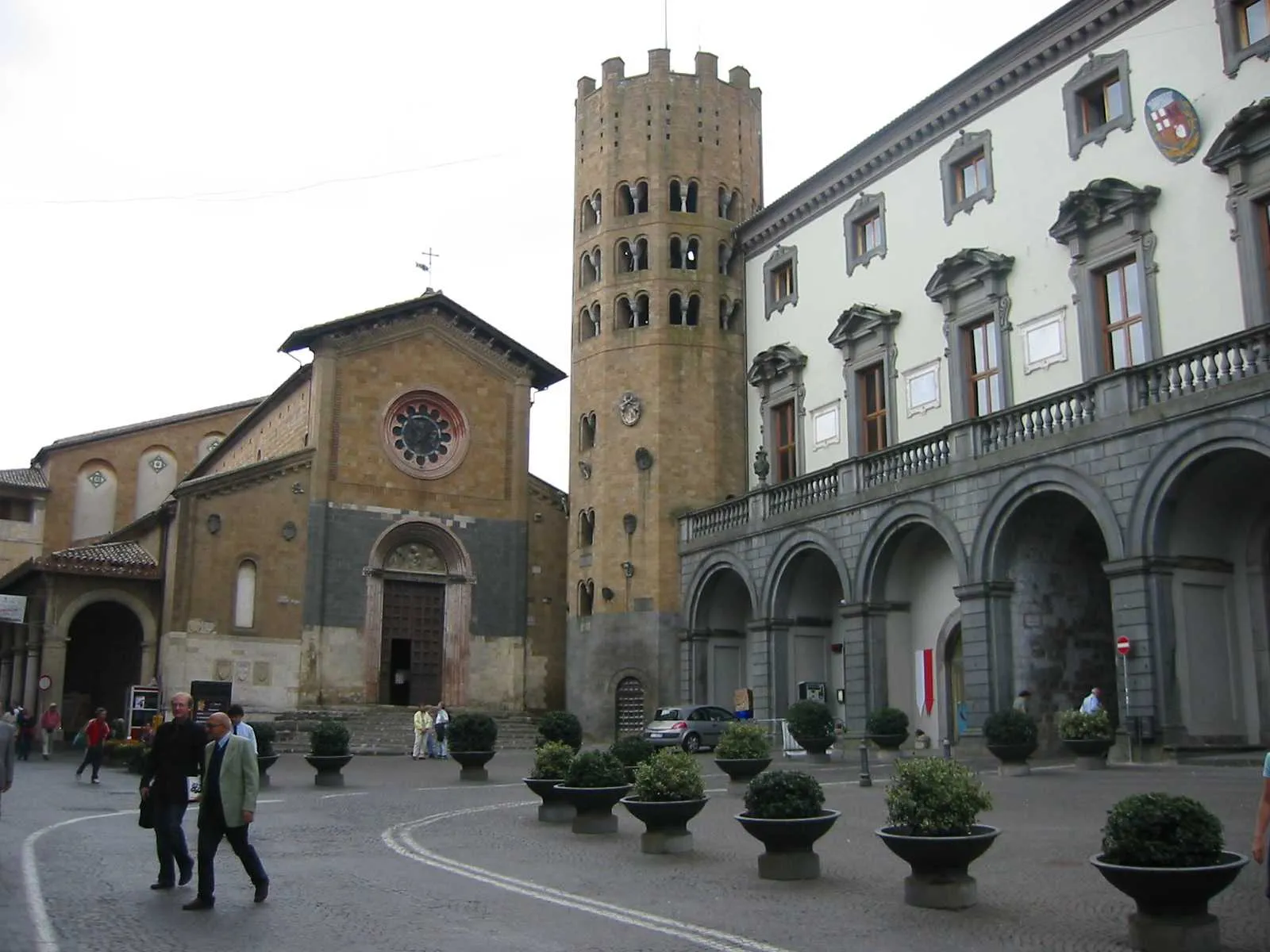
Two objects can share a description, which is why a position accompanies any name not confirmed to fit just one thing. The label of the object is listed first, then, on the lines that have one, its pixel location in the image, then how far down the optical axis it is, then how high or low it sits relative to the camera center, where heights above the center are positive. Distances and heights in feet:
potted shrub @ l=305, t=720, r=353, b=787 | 80.12 -4.27
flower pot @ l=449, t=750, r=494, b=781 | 83.51 -4.99
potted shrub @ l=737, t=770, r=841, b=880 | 38.06 -4.05
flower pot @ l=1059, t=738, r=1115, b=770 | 70.33 -3.68
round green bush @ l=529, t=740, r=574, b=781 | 56.08 -3.27
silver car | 106.11 -3.41
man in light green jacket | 34.91 -3.28
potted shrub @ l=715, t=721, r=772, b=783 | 65.41 -3.38
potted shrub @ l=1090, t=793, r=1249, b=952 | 27.22 -3.91
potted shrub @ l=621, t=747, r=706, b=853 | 44.65 -4.00
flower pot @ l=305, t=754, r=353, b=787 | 80.02 -5.03
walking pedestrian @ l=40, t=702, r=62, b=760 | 116.16 -3.38
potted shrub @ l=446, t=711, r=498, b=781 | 83.46 -3.68
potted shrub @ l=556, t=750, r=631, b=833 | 50.78 -4.08
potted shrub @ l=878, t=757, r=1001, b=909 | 33.32 -3.91
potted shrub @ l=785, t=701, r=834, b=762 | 84.74 -2.64
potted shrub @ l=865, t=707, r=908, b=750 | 84.02 -2.75
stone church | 127.95 +13.83
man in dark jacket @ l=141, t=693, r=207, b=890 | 37.01 -2.63
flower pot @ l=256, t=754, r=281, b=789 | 76.43 -4.63
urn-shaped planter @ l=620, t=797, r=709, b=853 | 44.55 -4.73
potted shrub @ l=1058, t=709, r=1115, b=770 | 70.38 -2.85
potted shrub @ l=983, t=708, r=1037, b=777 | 69.97 -2.96
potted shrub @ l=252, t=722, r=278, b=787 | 77.05 -3.72
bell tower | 124.57 +32.80
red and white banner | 98.73 +0.37
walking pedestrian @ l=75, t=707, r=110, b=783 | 87.15 -3.72
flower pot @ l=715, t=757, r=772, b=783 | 65.39 -4.15
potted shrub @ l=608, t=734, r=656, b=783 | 59.21 -3.02
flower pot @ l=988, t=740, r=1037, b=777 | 70.08 -3.92
